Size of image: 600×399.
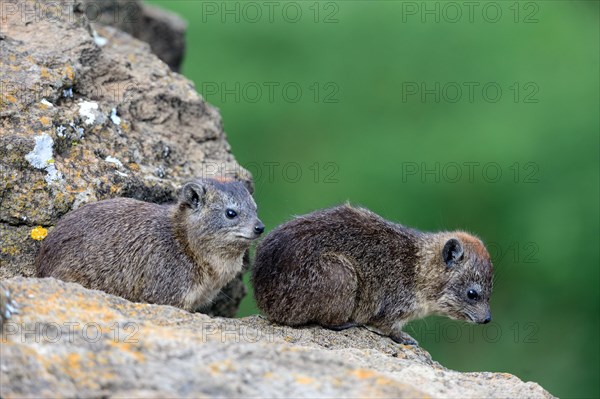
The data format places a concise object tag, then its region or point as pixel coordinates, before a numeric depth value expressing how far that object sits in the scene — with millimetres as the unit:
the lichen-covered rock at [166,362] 11336
